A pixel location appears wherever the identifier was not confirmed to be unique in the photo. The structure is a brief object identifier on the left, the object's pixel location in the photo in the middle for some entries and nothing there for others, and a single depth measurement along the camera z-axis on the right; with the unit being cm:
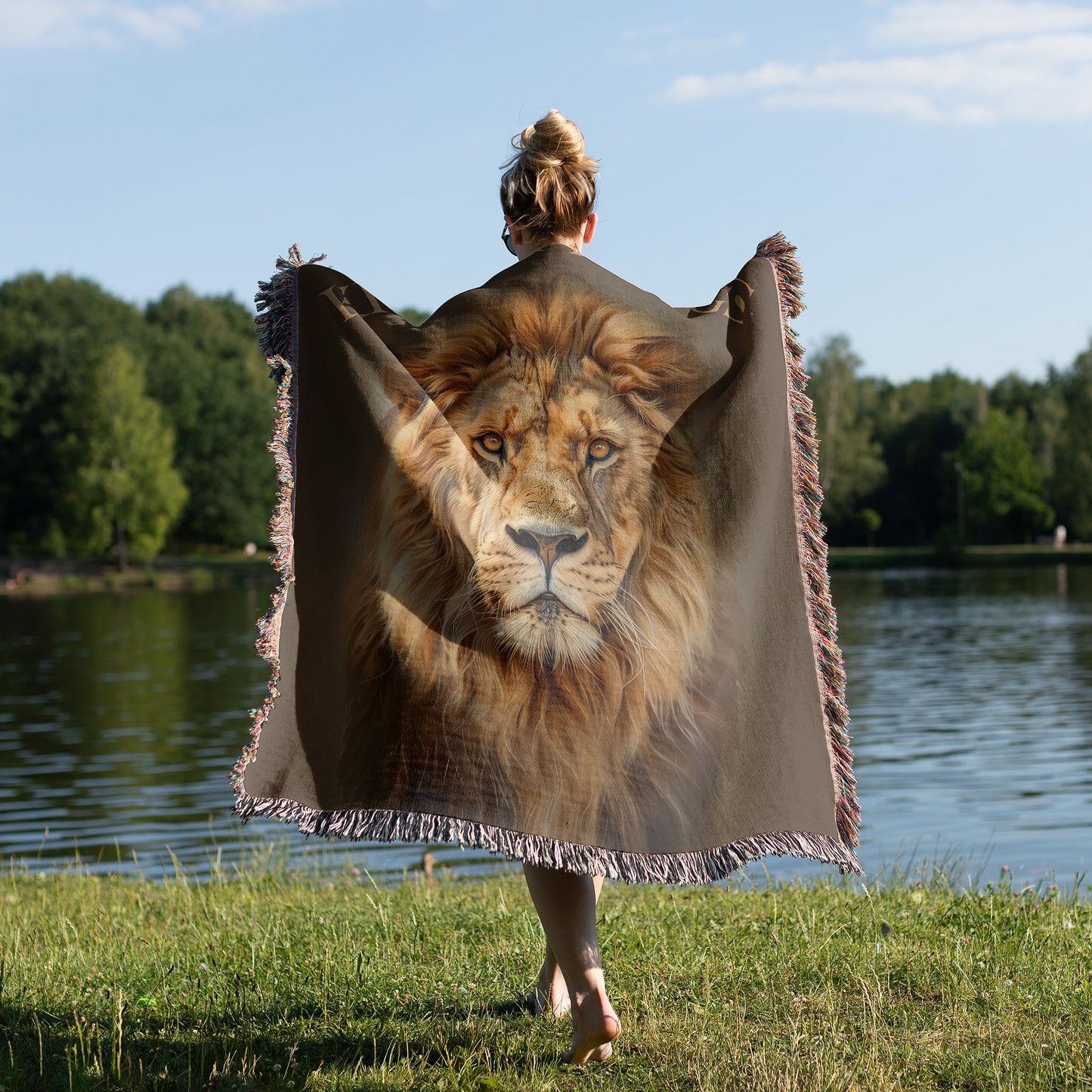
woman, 302
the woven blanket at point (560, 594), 313
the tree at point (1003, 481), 7094
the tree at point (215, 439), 6488
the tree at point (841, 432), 7238
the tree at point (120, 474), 5641
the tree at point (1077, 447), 6144
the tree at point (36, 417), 6044
